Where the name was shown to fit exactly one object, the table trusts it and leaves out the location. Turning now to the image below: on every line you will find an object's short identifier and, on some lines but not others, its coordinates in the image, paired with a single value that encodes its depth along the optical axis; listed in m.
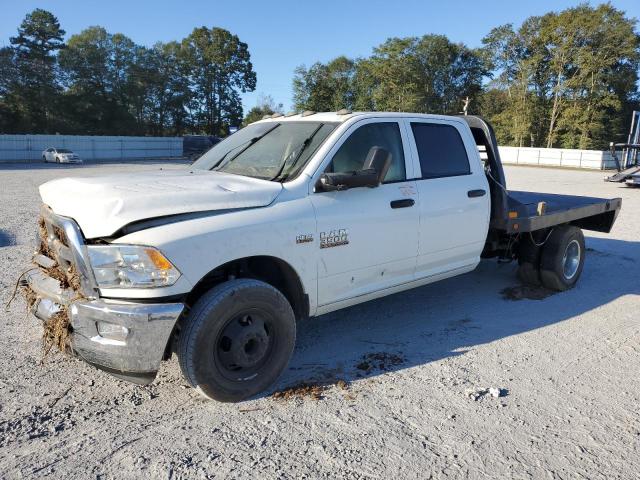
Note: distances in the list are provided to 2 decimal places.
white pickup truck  3.29
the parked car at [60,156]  38.03
